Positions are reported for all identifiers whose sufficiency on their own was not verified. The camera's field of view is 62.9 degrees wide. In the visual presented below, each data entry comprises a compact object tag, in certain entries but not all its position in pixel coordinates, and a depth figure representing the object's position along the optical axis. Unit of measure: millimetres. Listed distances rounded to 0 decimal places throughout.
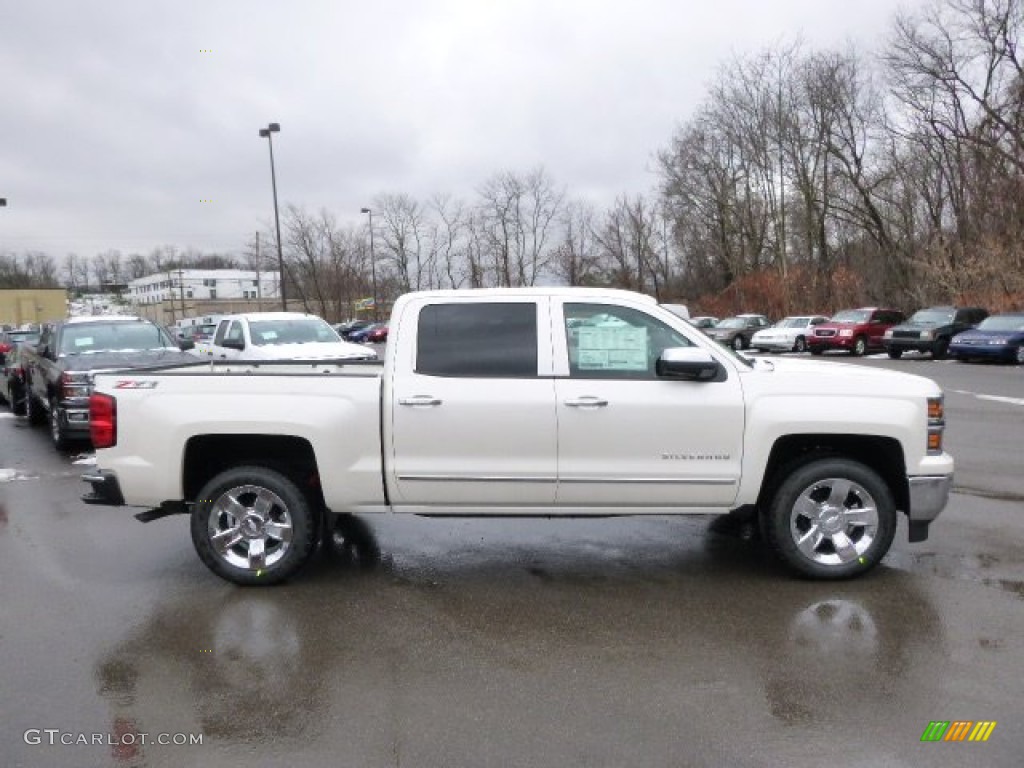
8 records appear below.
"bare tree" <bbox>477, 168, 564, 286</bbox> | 71562
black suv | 27531
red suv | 31250
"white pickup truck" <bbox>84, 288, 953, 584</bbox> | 5145
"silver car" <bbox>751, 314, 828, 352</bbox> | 33156
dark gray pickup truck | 10641
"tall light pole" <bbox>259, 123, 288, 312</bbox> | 34469
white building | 116438
